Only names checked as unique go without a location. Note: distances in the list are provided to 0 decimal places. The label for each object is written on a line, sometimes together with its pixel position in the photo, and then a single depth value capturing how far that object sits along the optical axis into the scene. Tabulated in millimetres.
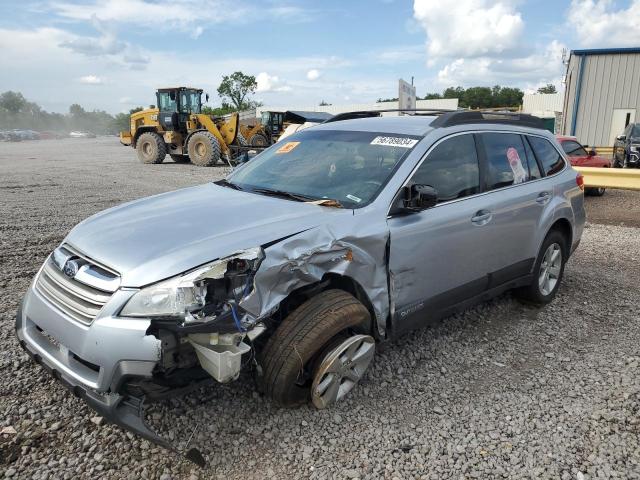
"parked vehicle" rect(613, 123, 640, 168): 13523
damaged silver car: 2326
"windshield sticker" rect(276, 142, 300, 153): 4032
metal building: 21047
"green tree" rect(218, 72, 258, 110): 69812
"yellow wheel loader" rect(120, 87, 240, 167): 19141
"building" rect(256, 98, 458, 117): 43075
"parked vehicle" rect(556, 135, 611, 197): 11516
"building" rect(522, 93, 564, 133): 43562
